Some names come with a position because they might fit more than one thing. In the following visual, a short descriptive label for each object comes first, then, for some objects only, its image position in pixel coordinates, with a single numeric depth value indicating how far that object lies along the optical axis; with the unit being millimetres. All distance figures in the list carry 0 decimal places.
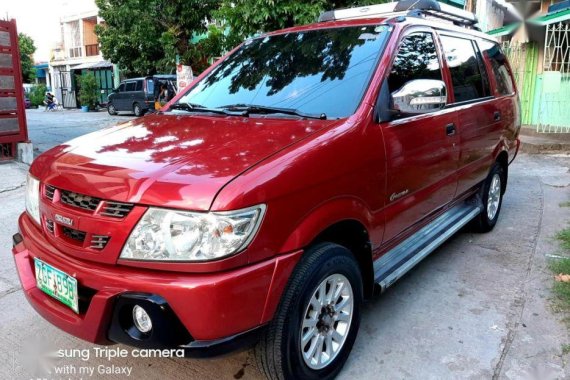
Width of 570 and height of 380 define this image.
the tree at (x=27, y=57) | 44969
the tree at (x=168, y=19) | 10852
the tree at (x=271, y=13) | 6898
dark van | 20766
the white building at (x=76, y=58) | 31531
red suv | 1974
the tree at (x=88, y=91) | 27156
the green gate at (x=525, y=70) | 11586
